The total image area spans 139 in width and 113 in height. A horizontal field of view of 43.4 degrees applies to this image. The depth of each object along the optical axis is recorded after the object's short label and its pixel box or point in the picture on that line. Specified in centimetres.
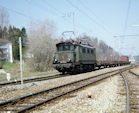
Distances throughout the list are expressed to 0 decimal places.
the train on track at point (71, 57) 1826
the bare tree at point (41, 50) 2842
